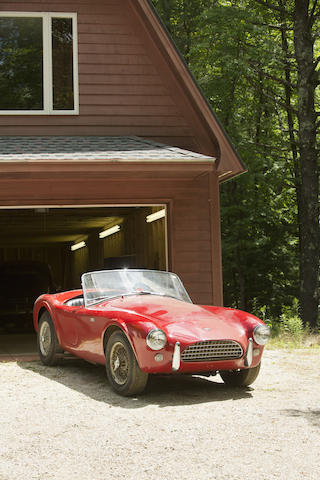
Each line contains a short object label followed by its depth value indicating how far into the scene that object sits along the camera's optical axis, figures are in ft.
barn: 39.40
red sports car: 22.49
